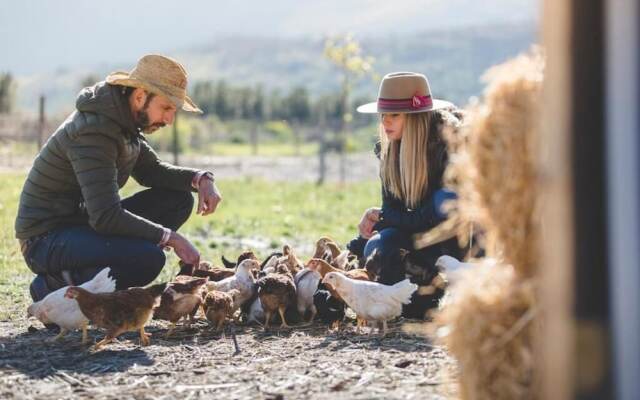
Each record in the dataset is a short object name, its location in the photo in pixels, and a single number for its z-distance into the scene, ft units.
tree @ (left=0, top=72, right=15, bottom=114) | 325.60
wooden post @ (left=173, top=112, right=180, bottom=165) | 131.75
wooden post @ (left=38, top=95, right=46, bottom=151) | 133.18
